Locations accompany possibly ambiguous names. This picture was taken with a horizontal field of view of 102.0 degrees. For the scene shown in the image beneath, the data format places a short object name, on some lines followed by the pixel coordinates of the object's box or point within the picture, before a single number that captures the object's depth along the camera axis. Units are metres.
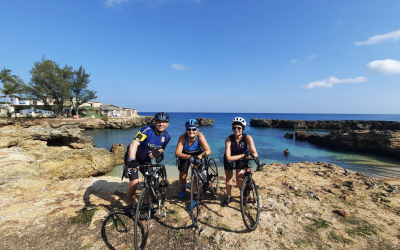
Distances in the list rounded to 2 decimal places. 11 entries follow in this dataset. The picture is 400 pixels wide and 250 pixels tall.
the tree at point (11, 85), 49.25
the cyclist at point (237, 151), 4.52
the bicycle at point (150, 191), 3.47
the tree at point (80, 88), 56.03
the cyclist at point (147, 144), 3.98
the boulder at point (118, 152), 14.73
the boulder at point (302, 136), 38.10
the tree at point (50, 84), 46.50
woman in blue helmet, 4.72
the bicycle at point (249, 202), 3.86
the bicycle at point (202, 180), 4.00
